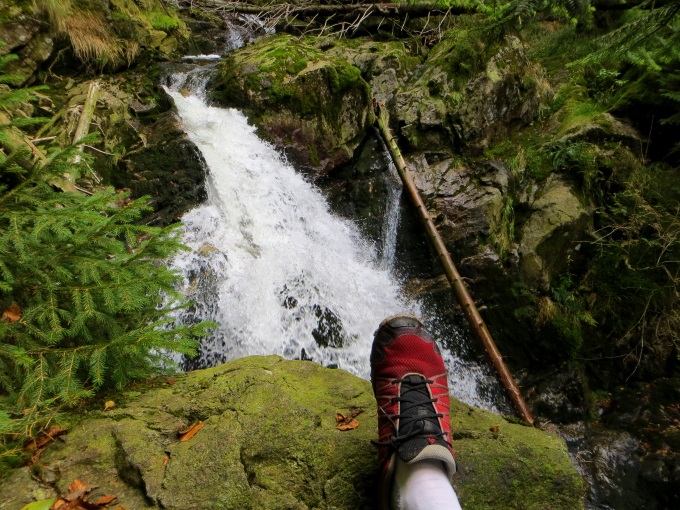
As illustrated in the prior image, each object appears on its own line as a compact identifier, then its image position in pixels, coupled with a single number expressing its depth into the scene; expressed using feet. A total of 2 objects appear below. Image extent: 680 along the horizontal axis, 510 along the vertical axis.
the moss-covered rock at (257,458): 5.14
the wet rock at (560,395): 17.08
